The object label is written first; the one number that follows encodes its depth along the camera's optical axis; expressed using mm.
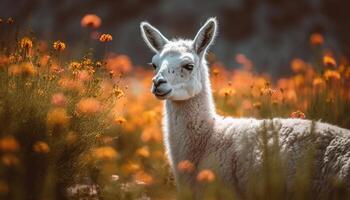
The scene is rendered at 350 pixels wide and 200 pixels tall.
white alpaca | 9484
